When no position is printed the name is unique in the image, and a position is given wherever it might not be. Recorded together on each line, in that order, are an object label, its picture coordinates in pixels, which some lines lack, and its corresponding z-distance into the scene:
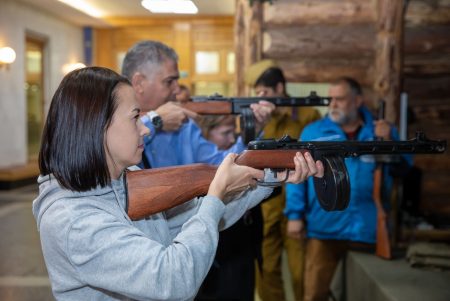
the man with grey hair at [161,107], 2.50
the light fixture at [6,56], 9.42
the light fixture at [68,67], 12.36
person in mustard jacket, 3.84
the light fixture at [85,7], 9.80
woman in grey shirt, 1.26
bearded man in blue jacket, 3.46
